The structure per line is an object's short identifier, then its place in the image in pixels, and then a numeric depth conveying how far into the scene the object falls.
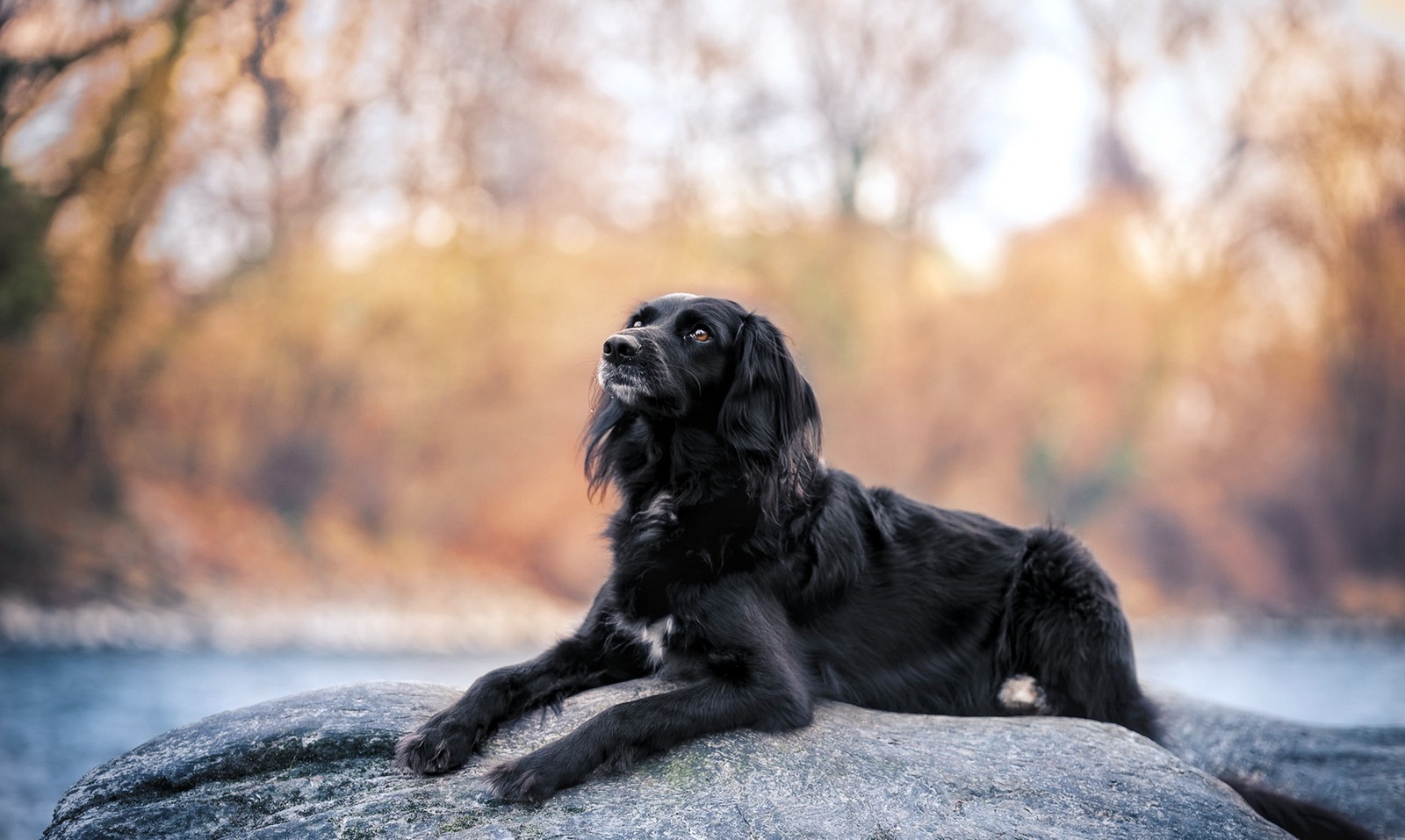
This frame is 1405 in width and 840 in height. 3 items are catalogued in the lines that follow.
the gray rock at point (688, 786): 2.81
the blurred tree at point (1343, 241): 21.20
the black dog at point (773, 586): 3.29
